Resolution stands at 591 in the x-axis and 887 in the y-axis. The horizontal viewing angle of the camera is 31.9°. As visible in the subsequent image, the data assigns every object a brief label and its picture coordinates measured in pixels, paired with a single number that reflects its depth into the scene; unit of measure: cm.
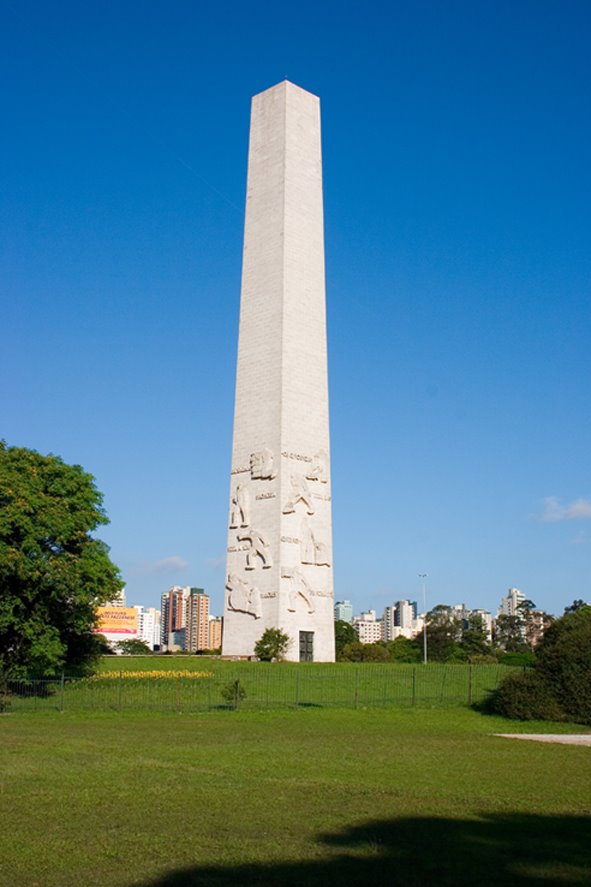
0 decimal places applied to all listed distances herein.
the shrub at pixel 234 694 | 3091
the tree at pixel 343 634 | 7373
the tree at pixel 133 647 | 8888
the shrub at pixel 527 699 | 2864
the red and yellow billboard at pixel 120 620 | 14588
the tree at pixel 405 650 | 7288
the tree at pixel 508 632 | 9800
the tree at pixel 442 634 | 8088
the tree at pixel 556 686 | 2858
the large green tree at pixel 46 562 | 3316
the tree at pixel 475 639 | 7956
